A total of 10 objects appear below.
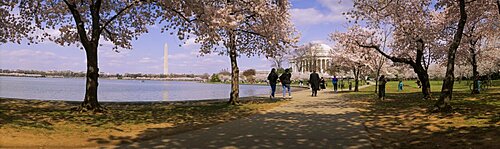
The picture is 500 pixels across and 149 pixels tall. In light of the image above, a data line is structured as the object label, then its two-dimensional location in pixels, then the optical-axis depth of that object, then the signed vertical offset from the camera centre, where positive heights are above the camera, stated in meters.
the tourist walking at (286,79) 21.77 +0.11
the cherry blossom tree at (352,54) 29.92 +2.34
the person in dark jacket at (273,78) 20.67 +0.15
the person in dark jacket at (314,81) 23.74 +0.02
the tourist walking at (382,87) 20.67 -0.27
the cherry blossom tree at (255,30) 16.55 +2.25
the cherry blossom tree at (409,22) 19.05 +3.00
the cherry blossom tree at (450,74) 11.98 +0.24
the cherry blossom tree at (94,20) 13.29 +2.30
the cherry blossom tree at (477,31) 18.19 +2.91
